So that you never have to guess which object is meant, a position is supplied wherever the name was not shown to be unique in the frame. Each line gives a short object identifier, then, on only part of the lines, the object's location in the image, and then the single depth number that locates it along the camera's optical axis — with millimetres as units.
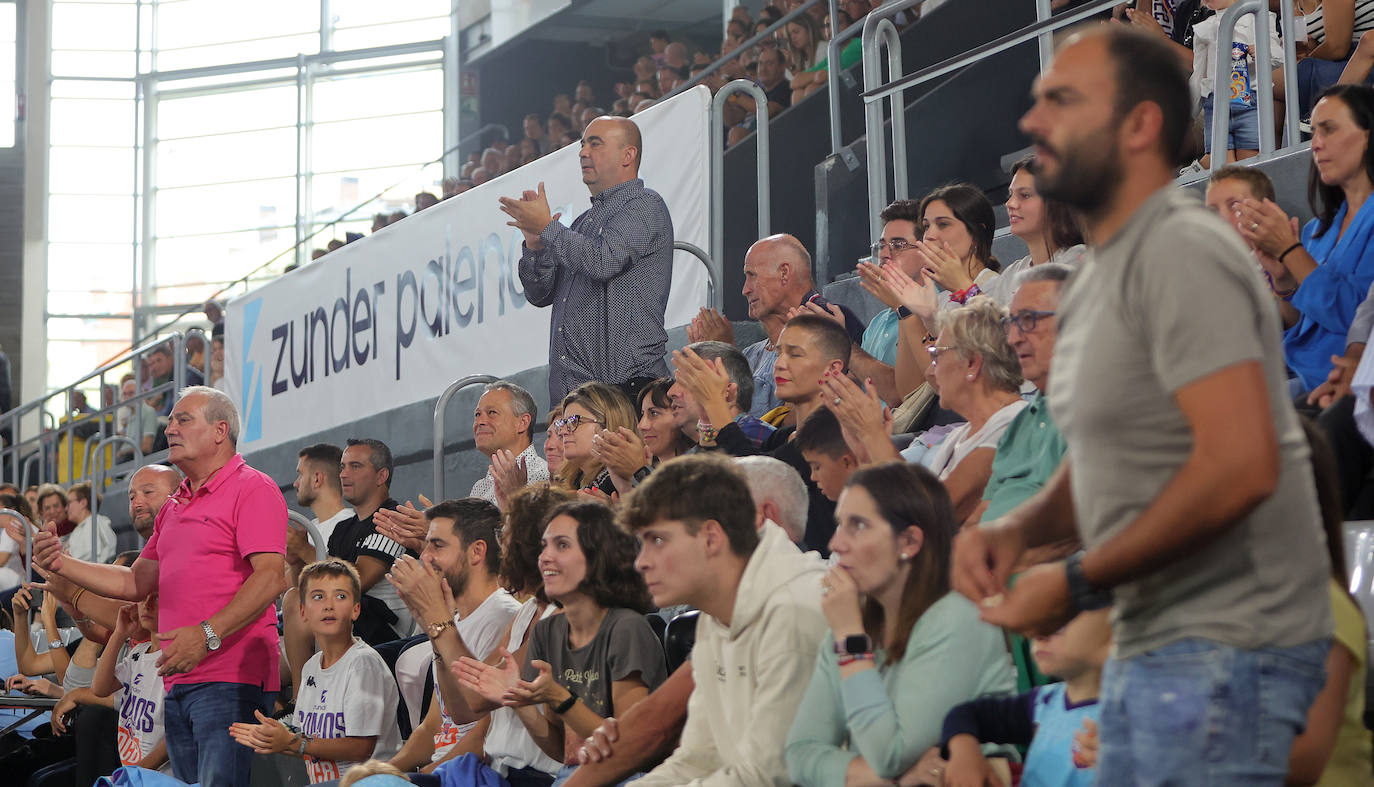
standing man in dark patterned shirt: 11281
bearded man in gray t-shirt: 3197
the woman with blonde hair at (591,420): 10102
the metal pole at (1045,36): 11161
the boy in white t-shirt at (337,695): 9961
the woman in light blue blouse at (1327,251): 7867
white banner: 13969
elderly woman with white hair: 7074
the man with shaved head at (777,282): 10828
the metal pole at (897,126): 12336
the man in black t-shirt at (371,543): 11828
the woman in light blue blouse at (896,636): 5418
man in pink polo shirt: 10172
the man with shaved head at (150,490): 13742
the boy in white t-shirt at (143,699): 11609
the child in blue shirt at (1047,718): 4953
